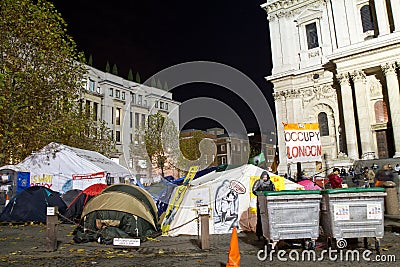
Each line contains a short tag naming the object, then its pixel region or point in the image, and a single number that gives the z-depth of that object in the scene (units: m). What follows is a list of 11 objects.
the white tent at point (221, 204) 11.09
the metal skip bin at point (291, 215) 7.57
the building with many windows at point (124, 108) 52.56
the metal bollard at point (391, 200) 13.66
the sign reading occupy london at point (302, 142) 13.77
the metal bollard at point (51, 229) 8.97
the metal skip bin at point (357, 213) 7.41
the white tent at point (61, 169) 19.39
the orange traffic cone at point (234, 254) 6.02
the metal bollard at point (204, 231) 8.60
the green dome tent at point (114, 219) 10.13
